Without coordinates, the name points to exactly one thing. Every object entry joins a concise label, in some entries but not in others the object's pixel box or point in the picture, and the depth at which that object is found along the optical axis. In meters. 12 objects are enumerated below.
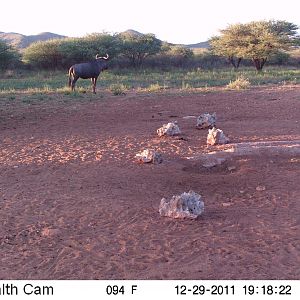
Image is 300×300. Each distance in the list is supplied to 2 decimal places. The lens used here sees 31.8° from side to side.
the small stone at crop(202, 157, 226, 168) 7.36
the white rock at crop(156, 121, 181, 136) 9.48
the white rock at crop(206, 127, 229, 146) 8.66
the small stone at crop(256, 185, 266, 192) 6.29
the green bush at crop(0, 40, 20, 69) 32.88
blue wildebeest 18.39
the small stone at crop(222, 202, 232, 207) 5.78
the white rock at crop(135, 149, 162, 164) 7.49
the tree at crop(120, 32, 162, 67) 36.88
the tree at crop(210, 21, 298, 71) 32.41
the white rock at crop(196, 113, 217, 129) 10.29
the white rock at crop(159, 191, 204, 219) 5.27
